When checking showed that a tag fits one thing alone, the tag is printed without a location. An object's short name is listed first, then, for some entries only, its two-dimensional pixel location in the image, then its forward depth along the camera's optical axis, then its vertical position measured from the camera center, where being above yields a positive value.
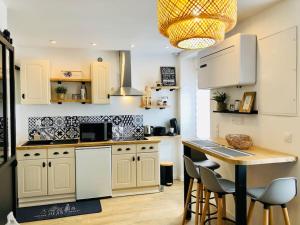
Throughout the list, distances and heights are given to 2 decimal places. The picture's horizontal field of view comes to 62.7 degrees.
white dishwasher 3.85 -0.99
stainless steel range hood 4.50 +0.72
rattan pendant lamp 1.31 +0.51
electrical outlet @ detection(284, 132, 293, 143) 2.29 -0.27
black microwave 4.09 -0.37
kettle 4.68 -0.39
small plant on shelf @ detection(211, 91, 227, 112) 3.26 +0.11
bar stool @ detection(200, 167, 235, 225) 2.32 -0.76
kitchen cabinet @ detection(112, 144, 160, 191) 4.03 -0.96
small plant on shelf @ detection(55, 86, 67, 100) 4.15 +0.31
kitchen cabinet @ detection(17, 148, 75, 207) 3.66 -1.02
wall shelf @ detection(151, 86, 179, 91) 4.64 +0.41
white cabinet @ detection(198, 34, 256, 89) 2.63 +0.53
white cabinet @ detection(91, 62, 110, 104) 4.20 +0.47
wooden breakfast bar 2.12 -0.45
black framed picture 4.77 +0.65
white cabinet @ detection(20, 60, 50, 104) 3.89 +0.45
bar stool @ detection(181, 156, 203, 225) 2.71 -0.74
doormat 3.33 -1.44
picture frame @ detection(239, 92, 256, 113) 2.75 +0.08
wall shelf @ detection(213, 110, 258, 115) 2.72 -0.04
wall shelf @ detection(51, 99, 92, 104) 4.17 +0.15
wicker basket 2.58 -0.35
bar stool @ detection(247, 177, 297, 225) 1.99 -0.70
